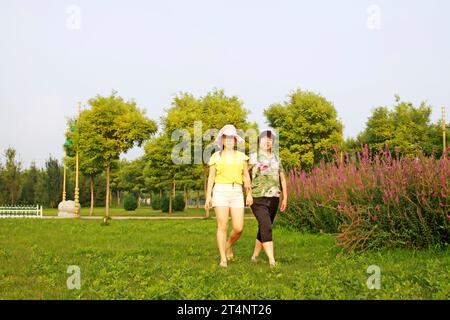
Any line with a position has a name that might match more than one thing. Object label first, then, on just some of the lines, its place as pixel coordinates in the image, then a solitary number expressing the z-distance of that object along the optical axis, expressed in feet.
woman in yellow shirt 23.65
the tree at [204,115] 98.12
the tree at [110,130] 92.09
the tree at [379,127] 116.88
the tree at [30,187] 172.14
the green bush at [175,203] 134.00
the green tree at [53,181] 170.81
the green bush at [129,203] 152.46
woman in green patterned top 24.97
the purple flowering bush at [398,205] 25.70
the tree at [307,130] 113.60
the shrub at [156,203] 155.22
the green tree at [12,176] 147.84
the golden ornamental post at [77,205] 94.17
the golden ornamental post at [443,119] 103.23
